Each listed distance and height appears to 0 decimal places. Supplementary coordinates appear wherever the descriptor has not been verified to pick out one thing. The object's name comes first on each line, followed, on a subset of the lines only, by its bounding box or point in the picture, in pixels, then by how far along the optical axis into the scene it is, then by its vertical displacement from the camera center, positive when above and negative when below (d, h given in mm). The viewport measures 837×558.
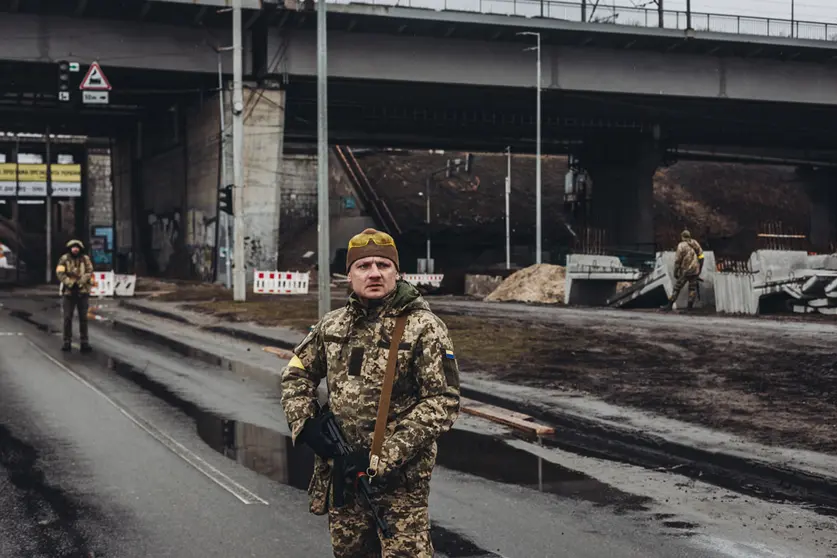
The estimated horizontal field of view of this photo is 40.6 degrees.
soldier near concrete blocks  27188 -115
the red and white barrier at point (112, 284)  40656 -805
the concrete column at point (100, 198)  84162 +4797
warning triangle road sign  37812 +6148
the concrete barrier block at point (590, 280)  34875 -628
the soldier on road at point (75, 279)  18797 -282
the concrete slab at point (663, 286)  29250 -717
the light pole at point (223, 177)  41612 +3252
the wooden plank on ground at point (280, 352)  19016 -1584
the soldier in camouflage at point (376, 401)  4359 -556
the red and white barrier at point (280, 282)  40188 -753
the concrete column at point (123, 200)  65875 +3713
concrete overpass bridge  41281 +7602
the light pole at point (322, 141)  24156 +2632
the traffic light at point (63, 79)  34000 +5513
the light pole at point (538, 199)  51150 +2914
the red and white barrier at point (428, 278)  49797 -790
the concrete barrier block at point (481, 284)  46125 -1003
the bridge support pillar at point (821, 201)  80750 +4206
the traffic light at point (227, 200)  33500 +1821
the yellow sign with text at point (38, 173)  79875 +6378
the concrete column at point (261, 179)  43844 +3214
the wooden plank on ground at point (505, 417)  11445 -1680
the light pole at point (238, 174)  33156 +2595
